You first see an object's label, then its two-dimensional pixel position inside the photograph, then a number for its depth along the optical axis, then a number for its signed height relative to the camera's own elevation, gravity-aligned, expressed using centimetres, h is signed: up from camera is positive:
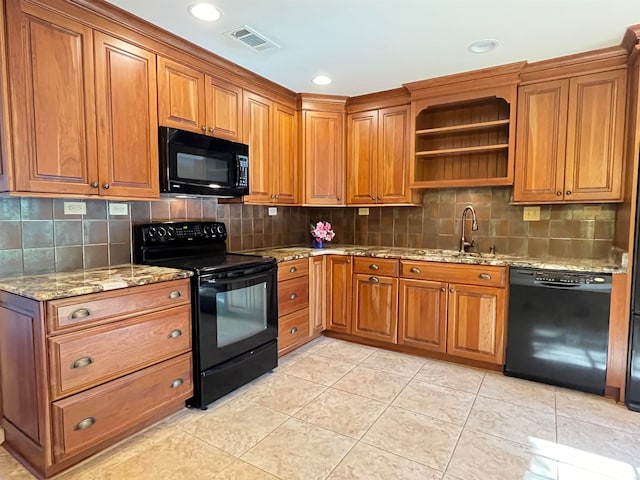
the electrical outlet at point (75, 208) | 211 +5
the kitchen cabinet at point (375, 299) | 312 -73
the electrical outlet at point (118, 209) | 232 +5
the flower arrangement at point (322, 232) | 357 -14
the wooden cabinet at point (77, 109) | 168 +58
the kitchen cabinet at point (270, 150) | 298 +61
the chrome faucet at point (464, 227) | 322 -8
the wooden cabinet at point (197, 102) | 229 +82
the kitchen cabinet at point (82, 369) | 158 -75
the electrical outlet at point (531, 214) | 299 +4
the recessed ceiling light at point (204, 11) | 191 +114
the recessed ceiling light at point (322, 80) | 298 +118
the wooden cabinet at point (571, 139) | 249 +59
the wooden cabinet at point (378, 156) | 331 +60
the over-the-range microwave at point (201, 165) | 228 +37
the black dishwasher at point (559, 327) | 237 -76
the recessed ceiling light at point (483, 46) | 232 +116
